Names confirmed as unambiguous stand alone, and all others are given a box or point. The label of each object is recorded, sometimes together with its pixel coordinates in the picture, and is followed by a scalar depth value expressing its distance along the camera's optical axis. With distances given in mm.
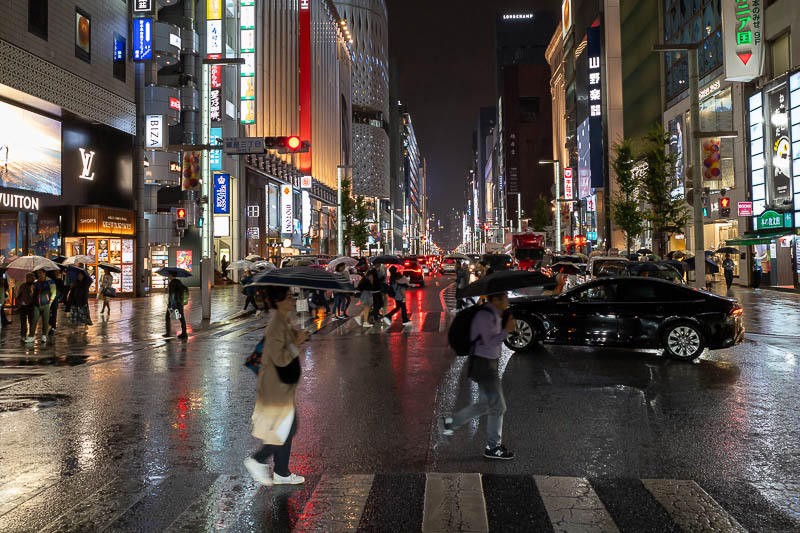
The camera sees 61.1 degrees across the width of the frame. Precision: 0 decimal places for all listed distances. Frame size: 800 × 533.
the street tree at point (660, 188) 43438
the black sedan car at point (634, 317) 12117
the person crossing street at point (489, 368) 6316
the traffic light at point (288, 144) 24578
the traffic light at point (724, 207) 39791
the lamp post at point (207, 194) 22328
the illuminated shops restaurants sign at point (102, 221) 30547
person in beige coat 5391
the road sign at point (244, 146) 23812
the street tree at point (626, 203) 50844
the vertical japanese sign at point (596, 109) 73562
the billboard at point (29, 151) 25188
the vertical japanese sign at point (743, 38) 36781
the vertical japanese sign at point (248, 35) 51094
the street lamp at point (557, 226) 51262
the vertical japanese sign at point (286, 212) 65312
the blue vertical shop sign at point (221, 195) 46031
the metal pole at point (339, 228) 54750
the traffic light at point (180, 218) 37375
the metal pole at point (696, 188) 21734
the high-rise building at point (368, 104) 147500
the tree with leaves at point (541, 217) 101706
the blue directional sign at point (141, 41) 33312
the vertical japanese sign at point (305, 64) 77562
